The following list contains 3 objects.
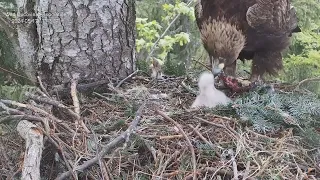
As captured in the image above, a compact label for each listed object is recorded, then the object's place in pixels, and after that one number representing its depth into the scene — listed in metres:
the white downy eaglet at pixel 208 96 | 3.65
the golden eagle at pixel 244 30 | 4.68
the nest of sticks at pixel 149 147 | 2.63
